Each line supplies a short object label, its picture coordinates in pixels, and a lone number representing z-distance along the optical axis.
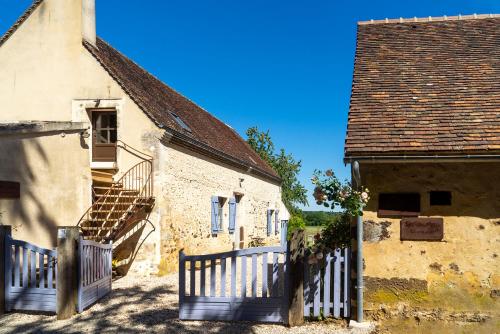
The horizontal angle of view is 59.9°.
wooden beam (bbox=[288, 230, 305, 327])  5.88
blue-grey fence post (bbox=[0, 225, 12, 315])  6.42
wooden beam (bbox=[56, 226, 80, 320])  6.18
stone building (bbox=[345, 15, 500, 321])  5.70
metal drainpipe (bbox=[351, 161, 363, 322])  5.83
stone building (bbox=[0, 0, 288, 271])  8.16
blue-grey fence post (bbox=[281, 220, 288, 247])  18.39
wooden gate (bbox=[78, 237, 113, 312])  6.42
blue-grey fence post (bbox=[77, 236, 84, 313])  6.35
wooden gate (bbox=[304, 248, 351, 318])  5.94
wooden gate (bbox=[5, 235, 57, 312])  6.33
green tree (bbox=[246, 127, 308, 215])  32.25
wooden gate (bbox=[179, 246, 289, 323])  5.95
